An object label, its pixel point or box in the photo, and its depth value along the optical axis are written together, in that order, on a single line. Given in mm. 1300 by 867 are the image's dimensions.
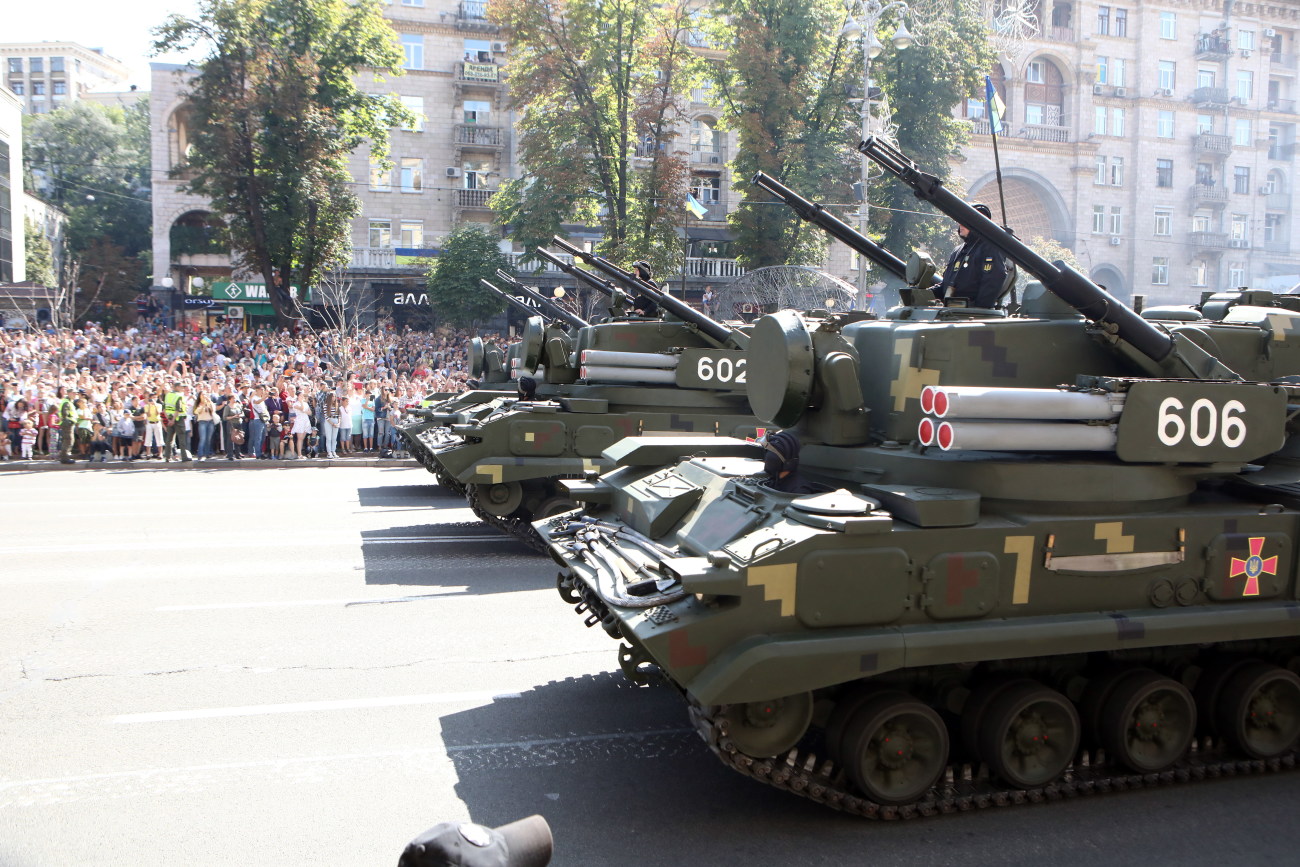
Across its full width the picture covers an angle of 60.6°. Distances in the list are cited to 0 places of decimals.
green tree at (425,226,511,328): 38312
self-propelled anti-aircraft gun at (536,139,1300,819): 5672
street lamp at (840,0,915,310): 24844
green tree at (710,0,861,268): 31812
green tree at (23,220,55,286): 54969
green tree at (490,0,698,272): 30156
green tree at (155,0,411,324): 34188
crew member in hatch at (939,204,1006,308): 8156
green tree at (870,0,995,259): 35312
